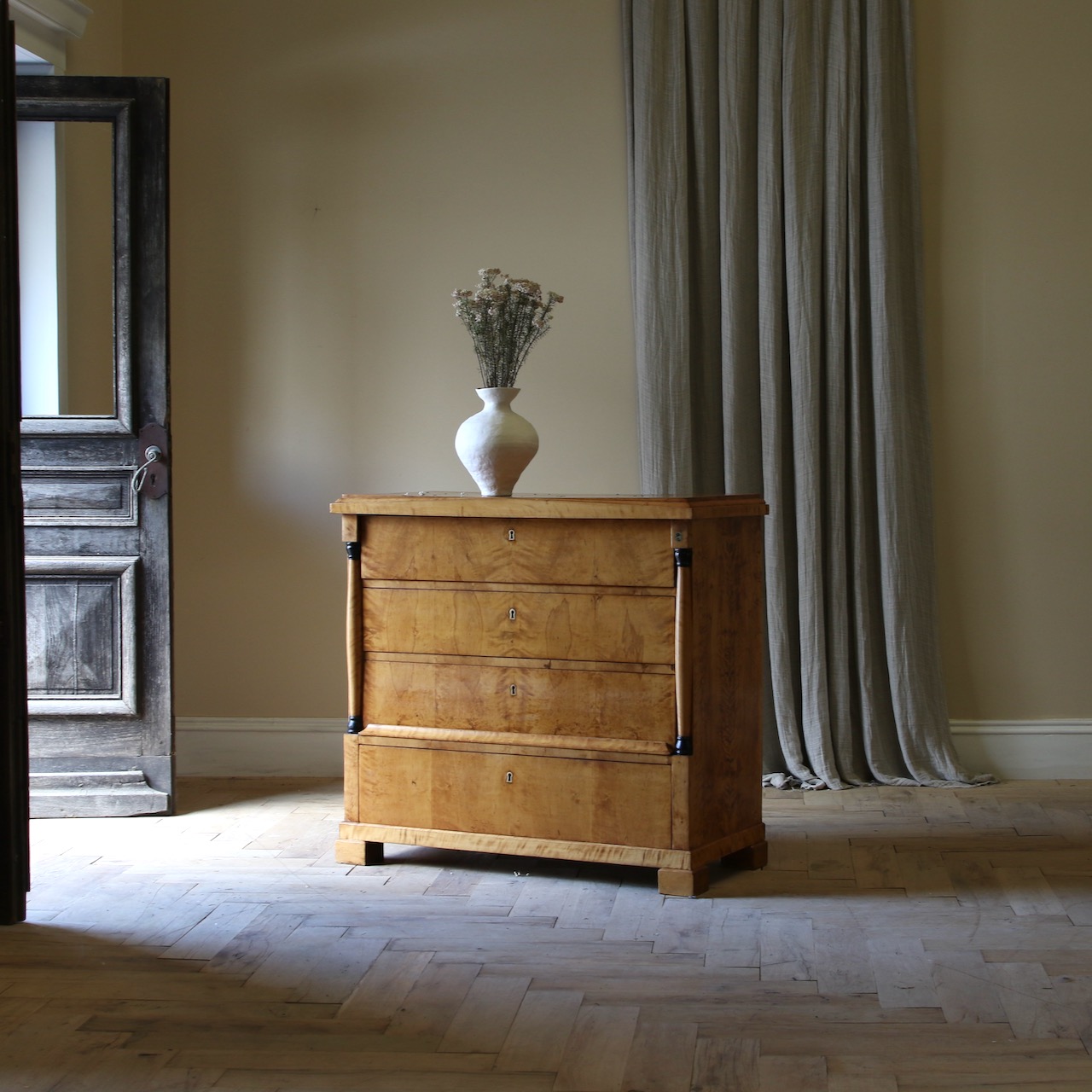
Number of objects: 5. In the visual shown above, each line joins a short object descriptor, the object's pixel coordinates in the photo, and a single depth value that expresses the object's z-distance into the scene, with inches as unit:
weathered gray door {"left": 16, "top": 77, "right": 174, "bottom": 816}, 141.2
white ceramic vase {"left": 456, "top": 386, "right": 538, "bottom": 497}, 120.6
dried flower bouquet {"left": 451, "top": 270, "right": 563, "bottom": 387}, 122.8
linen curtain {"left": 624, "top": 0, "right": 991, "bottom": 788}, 149.5
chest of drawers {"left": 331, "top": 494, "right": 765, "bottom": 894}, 112.3
